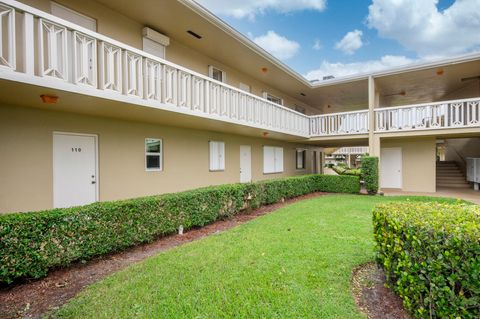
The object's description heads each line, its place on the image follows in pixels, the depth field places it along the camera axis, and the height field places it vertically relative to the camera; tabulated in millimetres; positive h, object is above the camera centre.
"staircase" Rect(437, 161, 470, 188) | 16352 -1365
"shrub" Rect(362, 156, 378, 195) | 13141 -866
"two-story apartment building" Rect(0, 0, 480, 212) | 5242 +1589
